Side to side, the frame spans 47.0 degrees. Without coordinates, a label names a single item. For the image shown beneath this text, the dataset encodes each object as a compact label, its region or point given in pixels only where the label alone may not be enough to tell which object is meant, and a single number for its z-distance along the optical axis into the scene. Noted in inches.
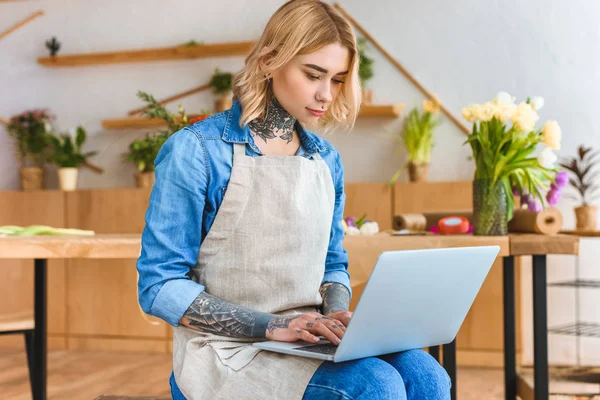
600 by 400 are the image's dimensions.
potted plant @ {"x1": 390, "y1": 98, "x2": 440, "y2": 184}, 175.8
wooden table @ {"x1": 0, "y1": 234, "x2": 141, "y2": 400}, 93.0
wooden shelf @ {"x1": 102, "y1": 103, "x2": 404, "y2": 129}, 180.2
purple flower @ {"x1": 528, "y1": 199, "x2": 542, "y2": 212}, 118.0
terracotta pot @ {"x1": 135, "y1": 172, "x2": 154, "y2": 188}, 193.0
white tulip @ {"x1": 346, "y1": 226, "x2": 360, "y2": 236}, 116.0
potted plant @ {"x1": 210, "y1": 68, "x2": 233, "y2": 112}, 190.7
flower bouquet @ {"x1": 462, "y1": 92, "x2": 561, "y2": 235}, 104.3
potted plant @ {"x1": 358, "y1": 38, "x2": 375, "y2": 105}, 181.5
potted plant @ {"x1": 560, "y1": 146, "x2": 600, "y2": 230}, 163.5
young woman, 47.4
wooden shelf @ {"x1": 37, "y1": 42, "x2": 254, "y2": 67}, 193.3
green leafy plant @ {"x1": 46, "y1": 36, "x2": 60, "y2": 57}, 207.0
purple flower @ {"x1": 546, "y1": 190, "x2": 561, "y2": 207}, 122.2
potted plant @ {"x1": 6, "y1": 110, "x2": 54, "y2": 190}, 201.0
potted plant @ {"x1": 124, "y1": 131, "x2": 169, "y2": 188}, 191.5
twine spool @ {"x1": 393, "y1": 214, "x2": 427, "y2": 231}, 124.9
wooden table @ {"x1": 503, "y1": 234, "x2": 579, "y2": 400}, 97.2
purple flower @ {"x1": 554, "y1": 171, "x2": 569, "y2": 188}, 120.0
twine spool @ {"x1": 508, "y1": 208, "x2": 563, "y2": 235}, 103.9
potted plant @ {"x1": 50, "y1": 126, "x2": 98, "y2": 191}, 196.2
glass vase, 104.0
